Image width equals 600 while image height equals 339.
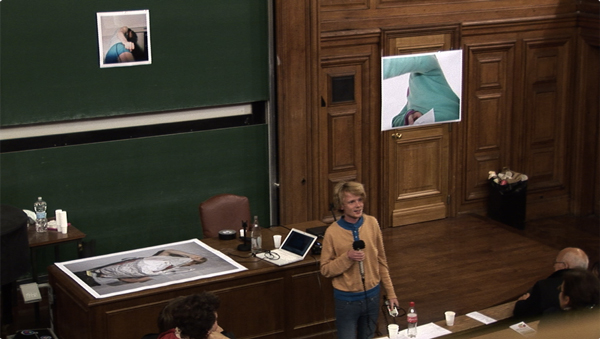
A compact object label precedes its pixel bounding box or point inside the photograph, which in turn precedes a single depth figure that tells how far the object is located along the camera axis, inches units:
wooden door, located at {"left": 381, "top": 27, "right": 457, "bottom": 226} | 305.9
